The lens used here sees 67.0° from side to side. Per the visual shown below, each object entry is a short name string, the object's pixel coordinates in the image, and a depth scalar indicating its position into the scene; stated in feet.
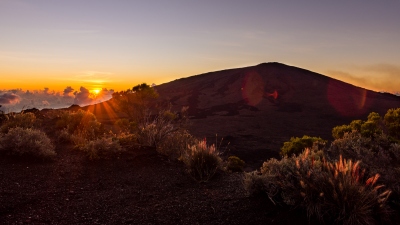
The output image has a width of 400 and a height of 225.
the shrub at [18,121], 40.83
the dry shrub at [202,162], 25.82
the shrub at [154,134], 38.01
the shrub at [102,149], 30.14
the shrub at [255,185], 18.86
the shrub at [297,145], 53.95
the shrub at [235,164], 45.33
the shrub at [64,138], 37.99
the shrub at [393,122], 61.36
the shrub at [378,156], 17.66
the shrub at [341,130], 59.85
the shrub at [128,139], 36.50
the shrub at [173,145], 34.97
